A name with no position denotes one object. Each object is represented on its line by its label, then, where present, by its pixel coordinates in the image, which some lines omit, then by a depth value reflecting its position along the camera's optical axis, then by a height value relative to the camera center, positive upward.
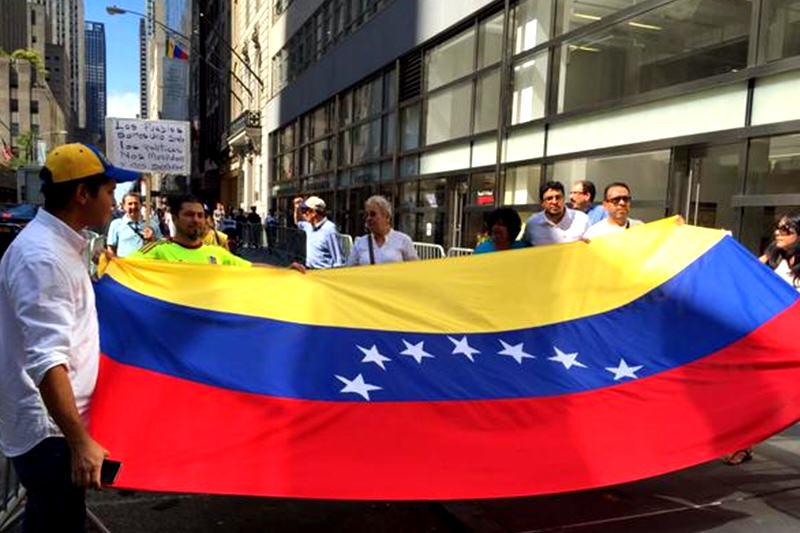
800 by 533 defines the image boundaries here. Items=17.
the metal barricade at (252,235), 23.81 -1.37
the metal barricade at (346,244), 15.61 -1.04
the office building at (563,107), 7.56 +1.75
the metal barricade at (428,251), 13.23 -0.93
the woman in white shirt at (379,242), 5.44 -0.32
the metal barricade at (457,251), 11.98 -0.82
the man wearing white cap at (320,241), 7.65 -0.46
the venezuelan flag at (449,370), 3.01 -0.88
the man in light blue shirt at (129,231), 7.44 -0.45
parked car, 16.84 -0.82
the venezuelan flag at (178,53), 45.19 +9.95
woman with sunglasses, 5.15 -0.26
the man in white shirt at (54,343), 2.02 -0.49
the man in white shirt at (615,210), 5.08 +0.03
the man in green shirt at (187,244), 4.46 -0.34
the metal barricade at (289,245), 17.70 -1.33
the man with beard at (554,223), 5.22 -0.09
